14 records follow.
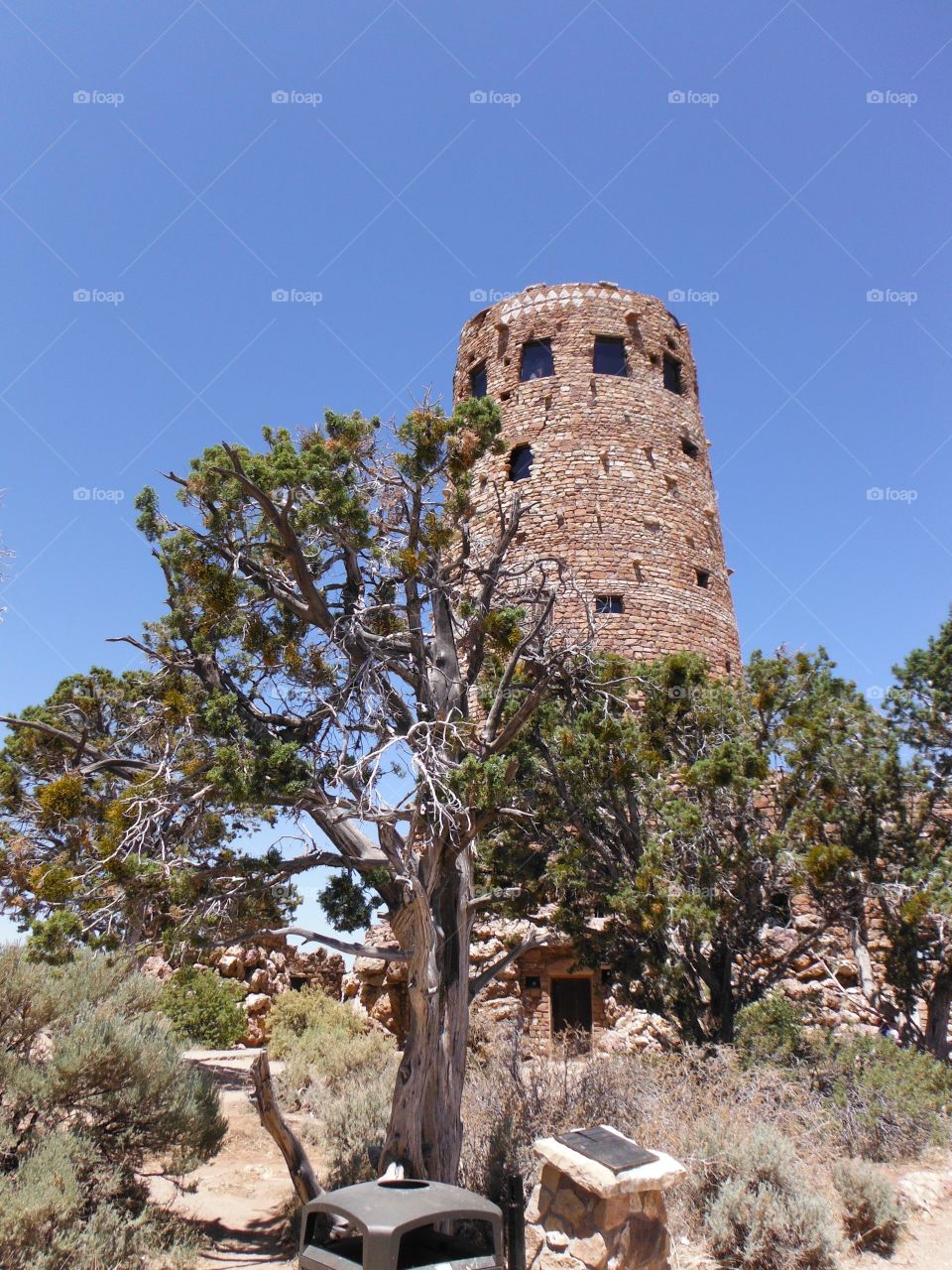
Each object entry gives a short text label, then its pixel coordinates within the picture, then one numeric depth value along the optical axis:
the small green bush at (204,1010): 13.75
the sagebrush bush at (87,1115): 5.11
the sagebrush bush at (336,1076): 8.59
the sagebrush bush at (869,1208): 6.14
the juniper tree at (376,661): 6.41
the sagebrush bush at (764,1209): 5.71
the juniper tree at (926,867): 9.56
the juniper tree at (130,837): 6.21
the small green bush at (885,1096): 7.61
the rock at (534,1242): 5.57
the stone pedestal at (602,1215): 5.15
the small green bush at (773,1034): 8.89
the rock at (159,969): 15.89
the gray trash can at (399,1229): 3.61
